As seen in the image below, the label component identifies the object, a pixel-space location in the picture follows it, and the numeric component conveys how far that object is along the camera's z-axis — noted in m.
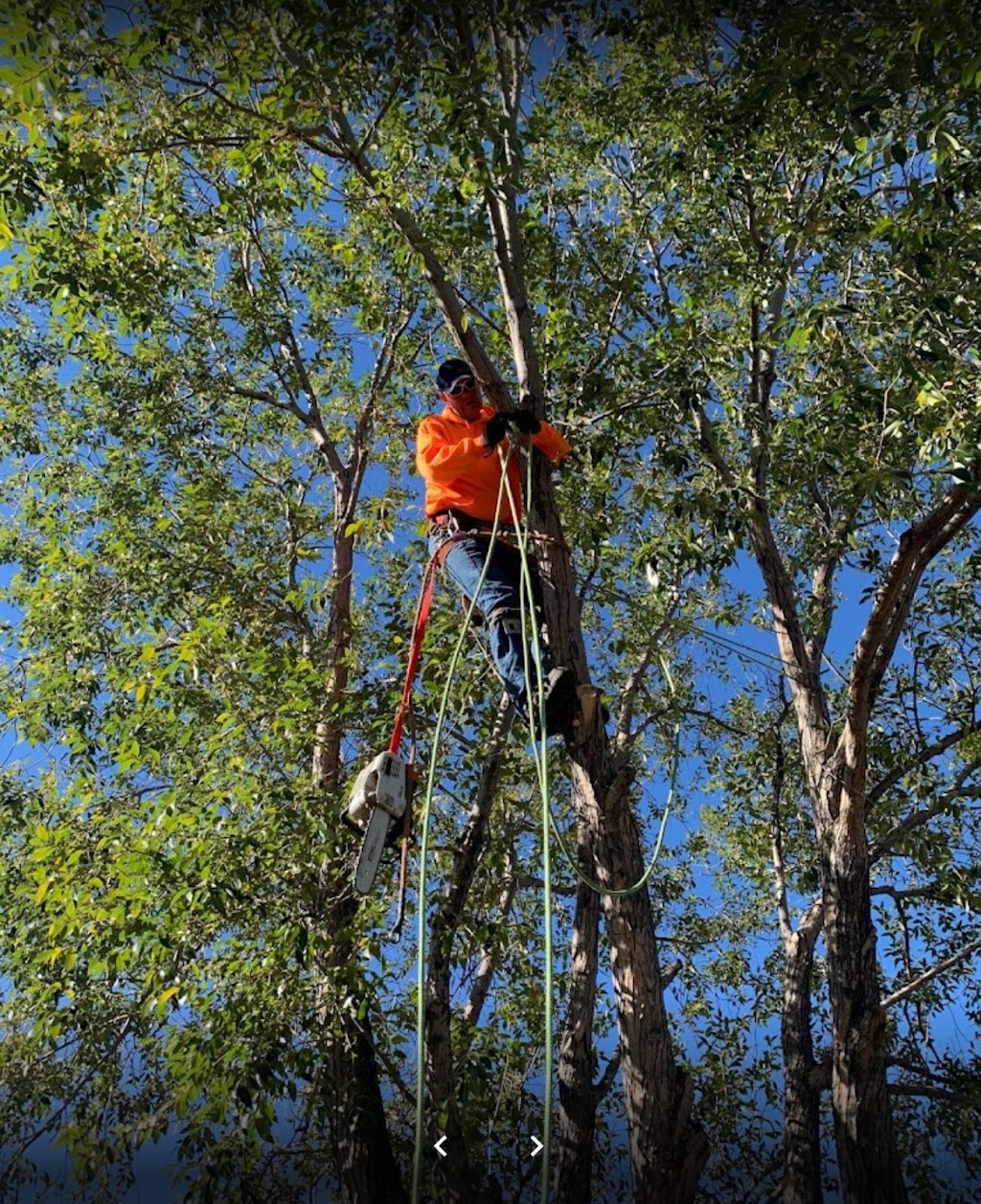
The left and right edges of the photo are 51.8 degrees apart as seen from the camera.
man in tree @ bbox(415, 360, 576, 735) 4.01
